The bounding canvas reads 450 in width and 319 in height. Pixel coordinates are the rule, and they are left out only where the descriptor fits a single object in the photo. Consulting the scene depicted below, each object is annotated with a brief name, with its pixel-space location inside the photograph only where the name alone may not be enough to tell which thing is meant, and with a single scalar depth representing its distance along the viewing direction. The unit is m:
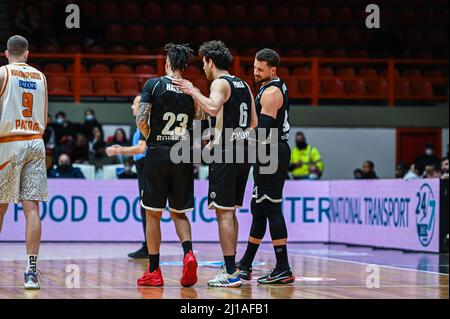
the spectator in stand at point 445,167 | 15.38
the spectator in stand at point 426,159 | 19.81
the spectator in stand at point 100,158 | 18.08
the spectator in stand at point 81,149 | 18.45
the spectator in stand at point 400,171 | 17.78
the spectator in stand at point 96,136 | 18.61
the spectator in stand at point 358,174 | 18.55
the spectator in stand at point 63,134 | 18.12
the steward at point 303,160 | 18.56
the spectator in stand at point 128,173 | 16.86
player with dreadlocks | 7.79
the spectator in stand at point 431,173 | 15.67
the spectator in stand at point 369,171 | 18.05
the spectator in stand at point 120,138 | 18.39
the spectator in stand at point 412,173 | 16.86
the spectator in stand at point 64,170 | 16.45
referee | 8.48
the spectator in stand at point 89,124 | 19.50
